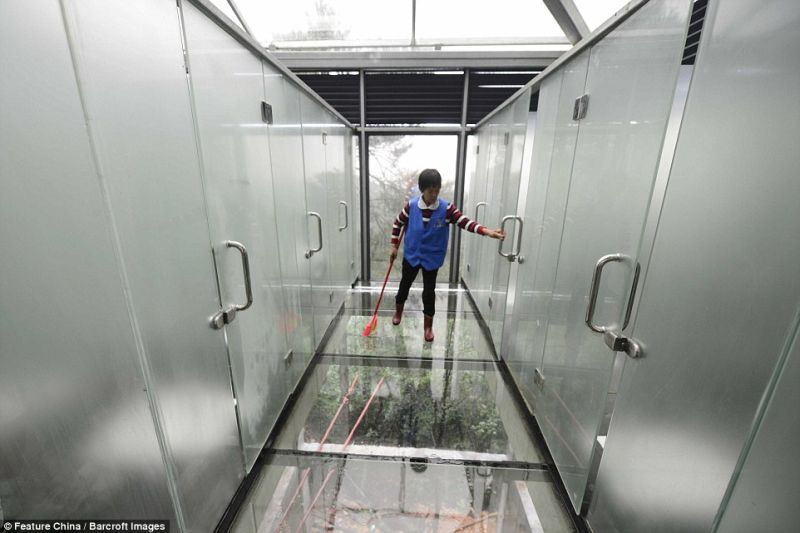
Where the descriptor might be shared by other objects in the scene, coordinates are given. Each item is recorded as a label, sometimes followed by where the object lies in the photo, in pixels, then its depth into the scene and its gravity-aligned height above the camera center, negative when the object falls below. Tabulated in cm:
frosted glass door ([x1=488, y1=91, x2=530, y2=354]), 225 -12
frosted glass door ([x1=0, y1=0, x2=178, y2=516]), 64 -31
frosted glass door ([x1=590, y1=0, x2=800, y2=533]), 65 -25
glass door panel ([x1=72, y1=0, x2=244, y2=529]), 78 -11
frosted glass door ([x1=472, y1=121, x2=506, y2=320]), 275 -25
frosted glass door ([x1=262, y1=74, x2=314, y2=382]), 175 -22
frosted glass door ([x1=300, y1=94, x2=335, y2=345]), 230 -23
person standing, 253 -39
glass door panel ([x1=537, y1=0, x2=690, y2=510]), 102 -7
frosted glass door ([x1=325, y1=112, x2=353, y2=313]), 292 -34
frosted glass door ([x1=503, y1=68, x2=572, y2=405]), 162 -19
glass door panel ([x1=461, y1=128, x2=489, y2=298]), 329 -25
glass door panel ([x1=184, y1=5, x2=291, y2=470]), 116 -13
